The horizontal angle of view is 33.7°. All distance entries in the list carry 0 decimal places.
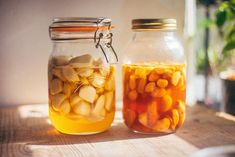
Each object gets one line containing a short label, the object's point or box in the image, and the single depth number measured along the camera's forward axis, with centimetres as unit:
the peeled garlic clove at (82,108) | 76
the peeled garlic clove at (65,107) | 77
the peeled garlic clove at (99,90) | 78
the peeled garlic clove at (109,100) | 80
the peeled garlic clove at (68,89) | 76
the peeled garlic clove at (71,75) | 76
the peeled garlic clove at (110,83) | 80
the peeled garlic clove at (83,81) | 76
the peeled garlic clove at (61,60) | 77
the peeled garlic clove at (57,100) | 77
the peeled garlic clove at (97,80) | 77
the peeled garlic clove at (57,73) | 77
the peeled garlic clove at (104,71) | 79
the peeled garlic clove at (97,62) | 78
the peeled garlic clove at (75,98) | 76
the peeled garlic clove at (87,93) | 76
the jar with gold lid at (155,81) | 78
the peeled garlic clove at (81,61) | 76
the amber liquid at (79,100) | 76
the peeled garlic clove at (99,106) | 78
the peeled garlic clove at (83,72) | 76
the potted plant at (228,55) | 121
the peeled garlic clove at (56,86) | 77
